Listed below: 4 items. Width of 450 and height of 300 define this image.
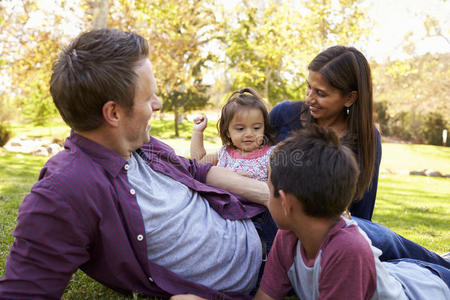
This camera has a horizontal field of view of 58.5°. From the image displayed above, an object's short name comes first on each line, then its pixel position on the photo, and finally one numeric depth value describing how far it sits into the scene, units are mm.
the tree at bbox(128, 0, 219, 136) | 13156
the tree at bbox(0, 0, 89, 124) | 11797
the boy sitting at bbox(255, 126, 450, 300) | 1755
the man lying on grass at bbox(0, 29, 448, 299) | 1633
